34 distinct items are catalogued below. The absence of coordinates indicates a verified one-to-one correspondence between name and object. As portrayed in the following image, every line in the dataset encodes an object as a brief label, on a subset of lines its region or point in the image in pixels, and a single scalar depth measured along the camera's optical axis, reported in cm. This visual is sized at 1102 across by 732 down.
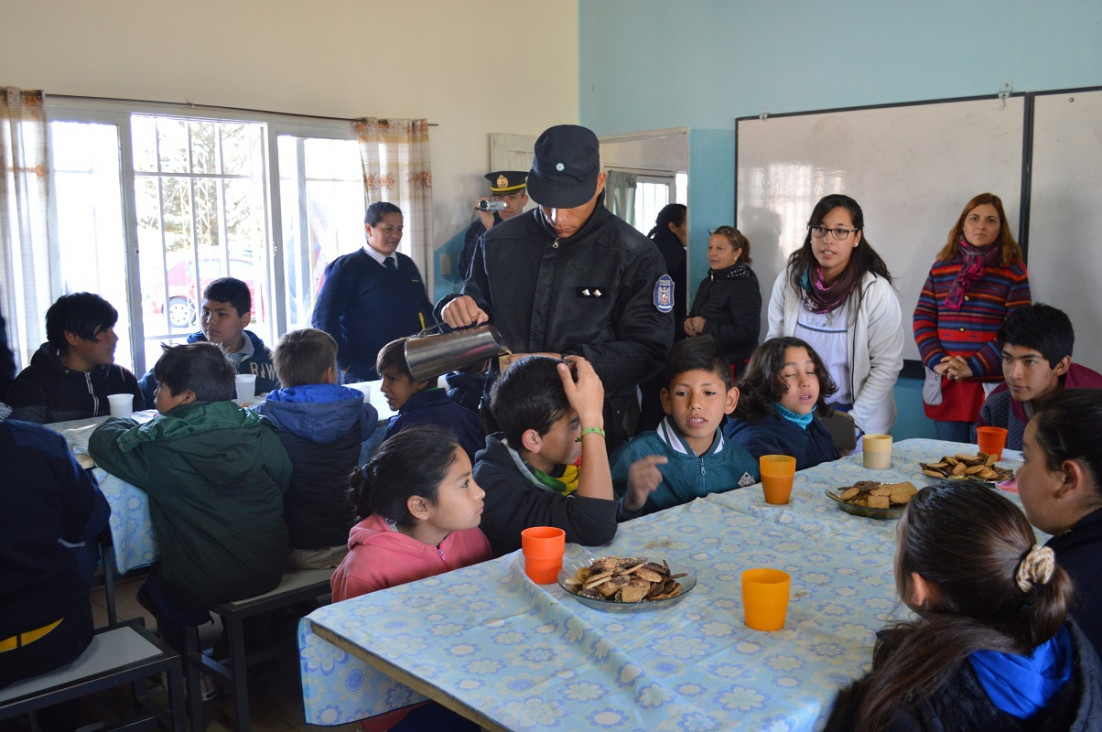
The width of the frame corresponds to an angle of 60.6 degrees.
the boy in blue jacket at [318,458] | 276
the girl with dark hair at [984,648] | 114
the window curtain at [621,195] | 568
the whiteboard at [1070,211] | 388
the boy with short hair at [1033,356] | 283
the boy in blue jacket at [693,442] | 225
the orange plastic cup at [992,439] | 245
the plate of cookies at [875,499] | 195
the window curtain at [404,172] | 510
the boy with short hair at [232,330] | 377
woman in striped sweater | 376
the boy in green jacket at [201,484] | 249
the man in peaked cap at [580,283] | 236
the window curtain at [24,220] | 398
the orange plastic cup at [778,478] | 203
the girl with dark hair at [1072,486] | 135
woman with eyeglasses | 308
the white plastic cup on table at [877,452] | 240
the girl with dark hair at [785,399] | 259
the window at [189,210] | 431
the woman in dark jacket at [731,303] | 467
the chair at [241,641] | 249
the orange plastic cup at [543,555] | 156
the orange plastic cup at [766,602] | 136
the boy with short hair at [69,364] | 334
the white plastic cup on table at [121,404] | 310
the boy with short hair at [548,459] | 179
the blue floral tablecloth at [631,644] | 117
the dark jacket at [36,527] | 201
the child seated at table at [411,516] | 171
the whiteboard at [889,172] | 415
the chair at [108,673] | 201
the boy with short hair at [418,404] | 281
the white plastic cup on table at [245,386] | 350
